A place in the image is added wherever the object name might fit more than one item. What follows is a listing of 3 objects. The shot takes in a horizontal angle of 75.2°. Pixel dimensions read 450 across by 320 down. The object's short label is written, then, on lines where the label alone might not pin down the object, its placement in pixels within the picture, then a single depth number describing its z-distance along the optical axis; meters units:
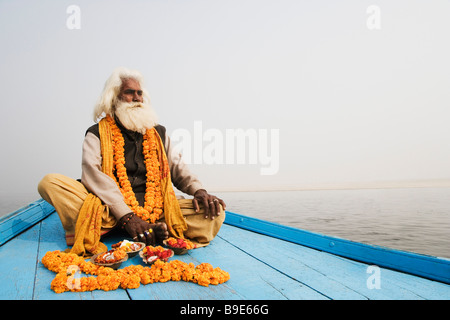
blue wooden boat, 1.57
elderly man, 2.54
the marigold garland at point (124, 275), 1.59
